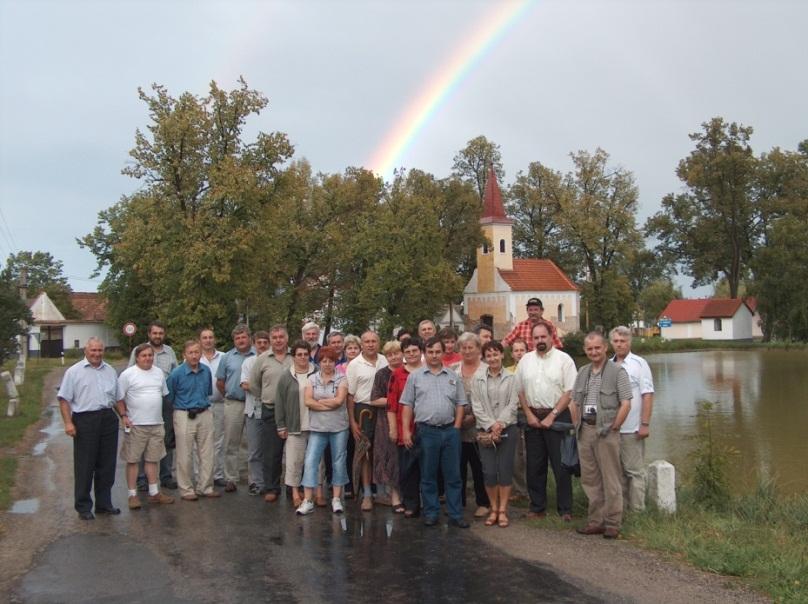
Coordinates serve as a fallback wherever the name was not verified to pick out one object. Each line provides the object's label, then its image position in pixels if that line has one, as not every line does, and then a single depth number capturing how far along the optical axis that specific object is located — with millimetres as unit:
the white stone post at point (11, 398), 16797
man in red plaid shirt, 8828
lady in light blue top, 8156
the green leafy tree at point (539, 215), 60281
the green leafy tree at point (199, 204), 26656
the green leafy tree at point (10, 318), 18516
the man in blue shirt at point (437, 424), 7566
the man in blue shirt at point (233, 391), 9406
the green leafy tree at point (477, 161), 62000
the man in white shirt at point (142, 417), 8289
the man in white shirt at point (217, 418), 9469
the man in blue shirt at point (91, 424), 7891
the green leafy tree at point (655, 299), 96325
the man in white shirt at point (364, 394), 8297
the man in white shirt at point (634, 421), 7219
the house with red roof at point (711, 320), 69250
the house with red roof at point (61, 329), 57406
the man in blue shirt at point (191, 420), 8688
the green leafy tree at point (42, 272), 82875
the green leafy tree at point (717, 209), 58875
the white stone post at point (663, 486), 7488
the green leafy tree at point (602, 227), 56562
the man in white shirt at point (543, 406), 7598
